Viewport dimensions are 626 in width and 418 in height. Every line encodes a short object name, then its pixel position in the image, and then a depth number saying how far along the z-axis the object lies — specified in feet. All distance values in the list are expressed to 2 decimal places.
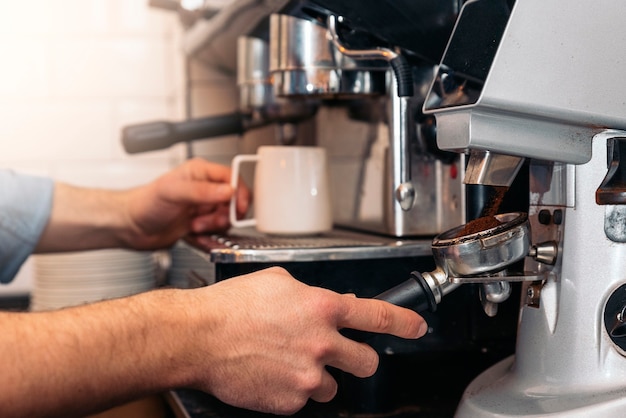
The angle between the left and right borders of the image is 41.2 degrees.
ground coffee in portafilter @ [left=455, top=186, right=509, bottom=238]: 1.56
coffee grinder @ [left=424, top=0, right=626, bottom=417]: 1.43
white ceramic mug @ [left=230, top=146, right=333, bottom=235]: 2.39
